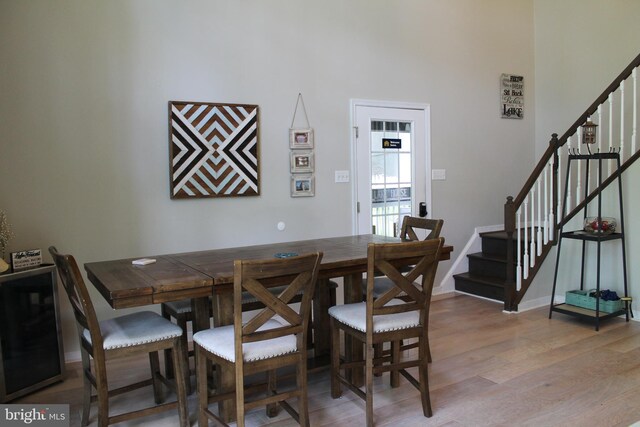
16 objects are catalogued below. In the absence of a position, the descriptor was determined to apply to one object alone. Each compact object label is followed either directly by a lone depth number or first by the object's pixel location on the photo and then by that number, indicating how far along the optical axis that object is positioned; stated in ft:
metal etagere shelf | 13.43
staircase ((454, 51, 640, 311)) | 14.43
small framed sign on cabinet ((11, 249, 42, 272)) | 9.96
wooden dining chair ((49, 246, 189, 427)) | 7.49
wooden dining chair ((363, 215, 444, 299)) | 10.76
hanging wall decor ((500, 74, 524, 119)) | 18.47
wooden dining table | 7.21
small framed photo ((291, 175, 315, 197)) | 14.20
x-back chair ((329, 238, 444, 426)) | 7.85
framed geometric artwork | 12.44
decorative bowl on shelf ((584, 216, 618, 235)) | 13.73
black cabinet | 9.53
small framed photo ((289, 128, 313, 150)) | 14.05
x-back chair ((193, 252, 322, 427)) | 6.87
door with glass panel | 15.38
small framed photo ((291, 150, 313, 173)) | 14.15
